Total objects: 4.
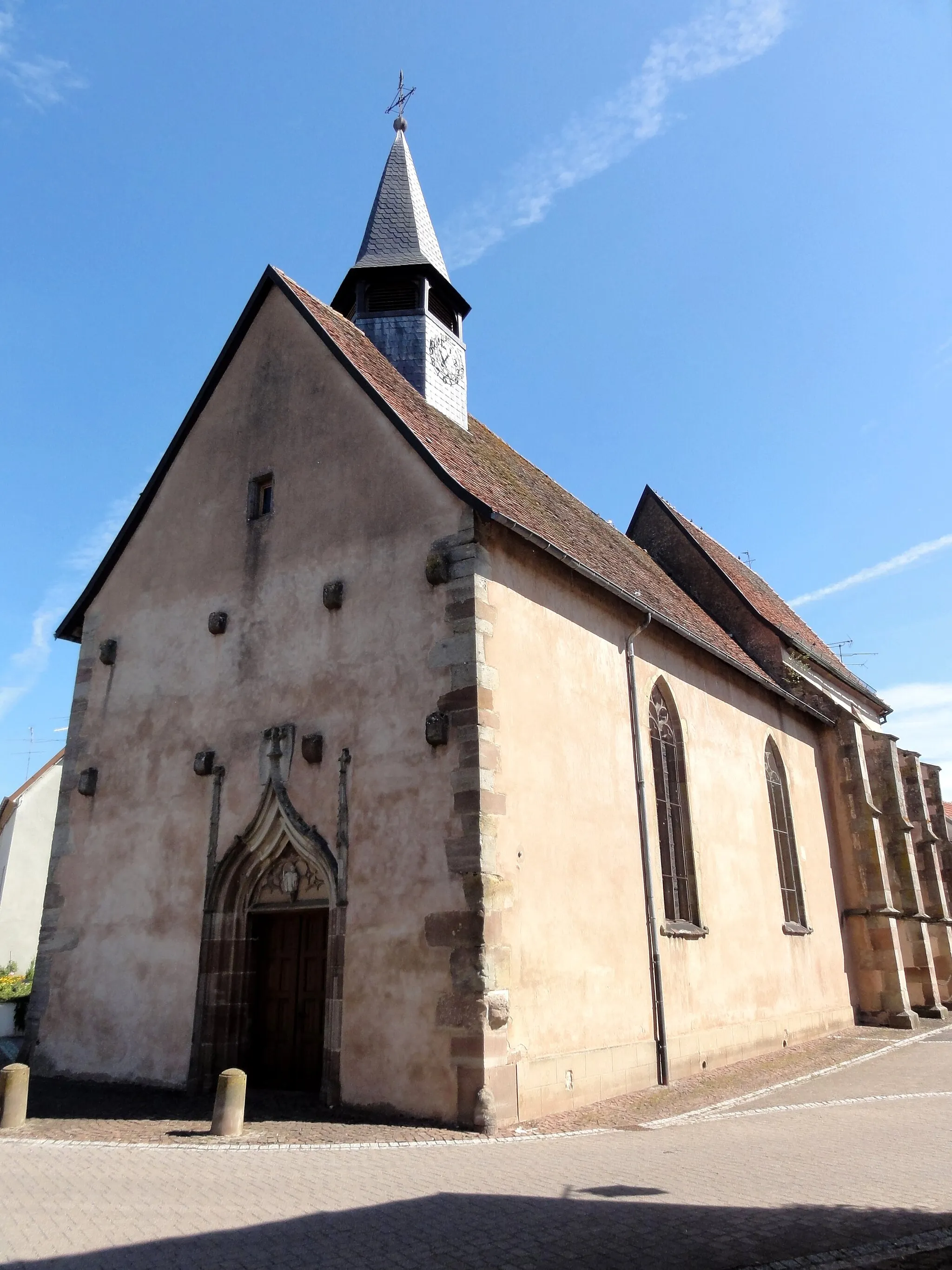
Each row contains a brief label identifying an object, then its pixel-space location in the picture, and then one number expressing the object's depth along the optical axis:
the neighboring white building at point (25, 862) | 26.50
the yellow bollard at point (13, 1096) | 8.47
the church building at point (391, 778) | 9.18
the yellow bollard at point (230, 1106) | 7.95
